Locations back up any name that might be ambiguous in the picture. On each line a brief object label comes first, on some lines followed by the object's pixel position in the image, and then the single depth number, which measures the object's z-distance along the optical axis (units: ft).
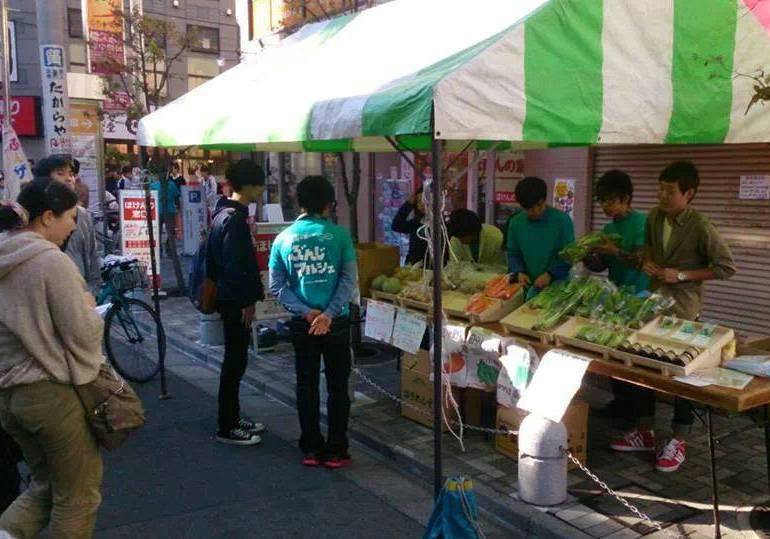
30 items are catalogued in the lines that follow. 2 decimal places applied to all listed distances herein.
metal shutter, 21.85
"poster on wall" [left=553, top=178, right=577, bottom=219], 27.37
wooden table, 11.08
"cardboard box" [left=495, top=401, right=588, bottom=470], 15.29
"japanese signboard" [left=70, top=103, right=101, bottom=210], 54.40
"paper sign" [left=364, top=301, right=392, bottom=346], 17.60
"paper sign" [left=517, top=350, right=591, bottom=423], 12.76
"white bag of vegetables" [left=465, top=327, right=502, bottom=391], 15.21
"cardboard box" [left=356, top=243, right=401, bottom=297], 19.46
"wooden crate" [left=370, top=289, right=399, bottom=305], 18.31
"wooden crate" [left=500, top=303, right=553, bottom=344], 14.46
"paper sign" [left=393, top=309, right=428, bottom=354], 16.33
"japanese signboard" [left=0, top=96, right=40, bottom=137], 77.30
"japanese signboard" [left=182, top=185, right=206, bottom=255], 48.91
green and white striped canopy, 11.71
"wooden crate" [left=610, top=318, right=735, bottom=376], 12.07
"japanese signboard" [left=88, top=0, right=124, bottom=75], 39.45
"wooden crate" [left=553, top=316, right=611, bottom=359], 13.33
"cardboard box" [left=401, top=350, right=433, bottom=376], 18.17
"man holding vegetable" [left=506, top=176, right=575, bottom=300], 16.76
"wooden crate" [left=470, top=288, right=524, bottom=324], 15.94
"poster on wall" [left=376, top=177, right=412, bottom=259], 38.24
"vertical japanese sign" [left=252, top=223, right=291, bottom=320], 25.17
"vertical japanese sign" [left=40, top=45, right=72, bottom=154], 29.71
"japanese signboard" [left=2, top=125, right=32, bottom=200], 30.40
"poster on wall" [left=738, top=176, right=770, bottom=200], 21.52
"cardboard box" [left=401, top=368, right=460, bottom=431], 18.25
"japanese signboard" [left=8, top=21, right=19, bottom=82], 75.96
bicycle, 22.93
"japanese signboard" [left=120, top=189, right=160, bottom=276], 31.45
